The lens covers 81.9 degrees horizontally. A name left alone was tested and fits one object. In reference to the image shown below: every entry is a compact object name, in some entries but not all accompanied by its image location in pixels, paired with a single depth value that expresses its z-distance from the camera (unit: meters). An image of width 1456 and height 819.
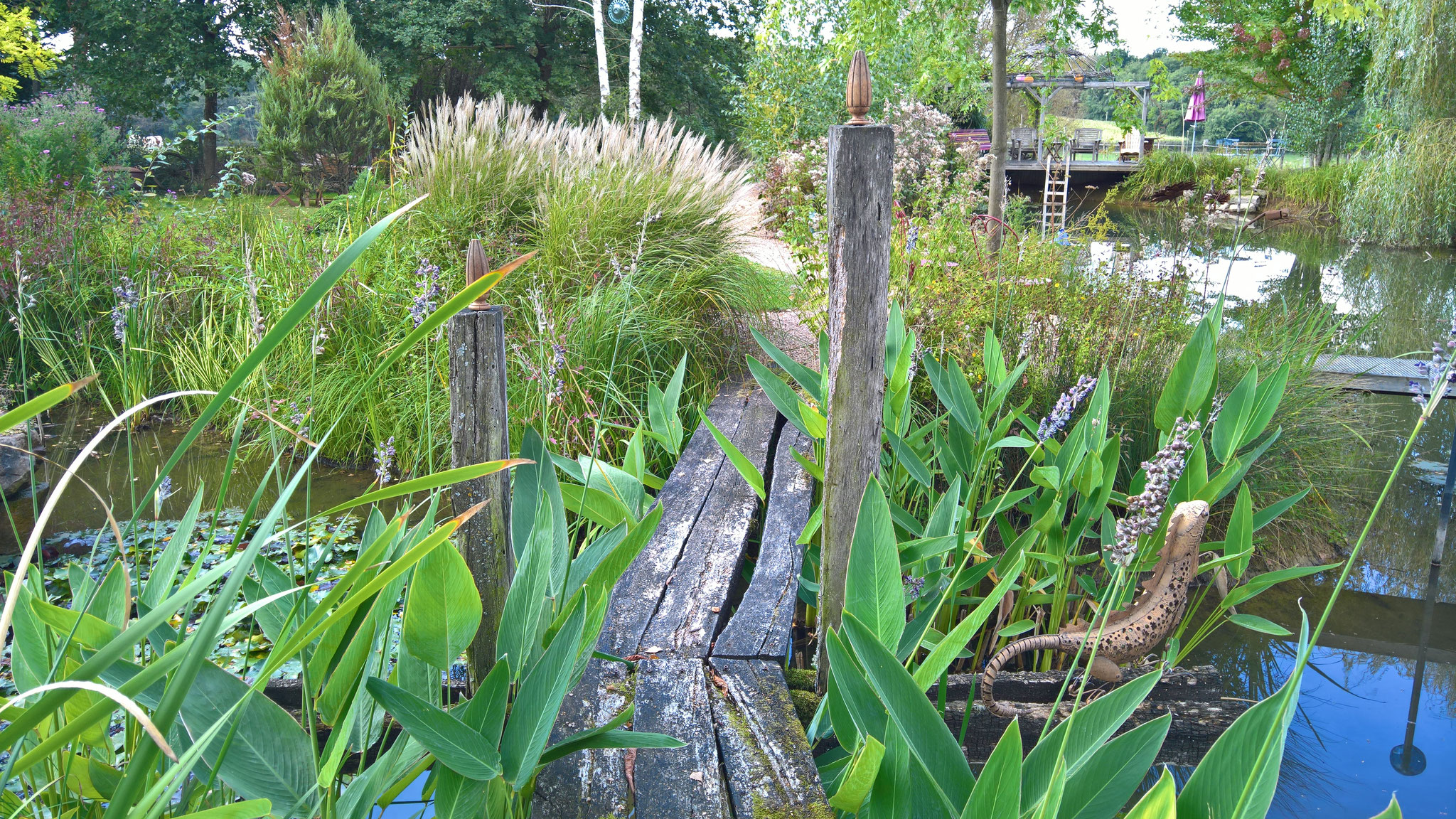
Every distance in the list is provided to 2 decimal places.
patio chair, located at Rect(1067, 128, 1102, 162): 24.79
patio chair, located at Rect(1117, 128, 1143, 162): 21.98
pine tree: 10.13
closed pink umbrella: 20.16
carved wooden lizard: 1.90
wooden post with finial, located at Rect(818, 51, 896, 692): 1.46
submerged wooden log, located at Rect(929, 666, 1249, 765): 1.94
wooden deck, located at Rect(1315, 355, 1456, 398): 4.14
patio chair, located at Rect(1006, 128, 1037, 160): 22.05
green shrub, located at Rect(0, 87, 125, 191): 6.24
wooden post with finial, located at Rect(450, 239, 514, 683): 1.25
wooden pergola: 17.97
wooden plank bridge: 1.26
